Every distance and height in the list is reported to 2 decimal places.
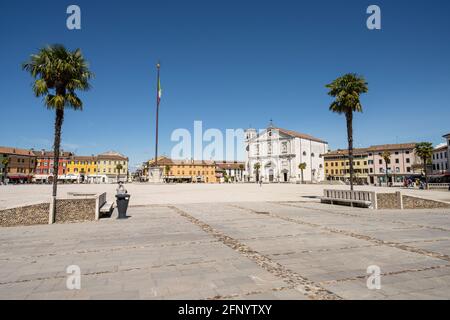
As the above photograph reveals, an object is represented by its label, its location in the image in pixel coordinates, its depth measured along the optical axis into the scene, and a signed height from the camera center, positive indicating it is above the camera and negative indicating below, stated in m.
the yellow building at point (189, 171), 109.00 +3.07
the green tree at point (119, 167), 96.49 +4.05
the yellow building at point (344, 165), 86.94 +4.36
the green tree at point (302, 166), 81.75 +3.63
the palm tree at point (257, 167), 90.50 +3.71
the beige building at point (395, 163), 76.38 +4.29
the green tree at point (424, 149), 48.28 +5.13
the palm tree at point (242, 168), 124.76 +4.74
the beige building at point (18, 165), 84.84 +4.55
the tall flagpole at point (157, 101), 43.69 +12.64
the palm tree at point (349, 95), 19.86 +6.12
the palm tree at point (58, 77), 12.74 +4.89
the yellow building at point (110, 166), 102.06 +4.69
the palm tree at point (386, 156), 65.19 +5.27
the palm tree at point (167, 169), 98.94 +3.40
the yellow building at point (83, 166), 99.52 +4.67
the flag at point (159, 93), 43.69 +13.70
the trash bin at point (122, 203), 10.73 -0.98
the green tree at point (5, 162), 72.36 +4.43
